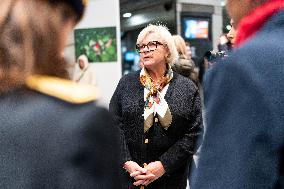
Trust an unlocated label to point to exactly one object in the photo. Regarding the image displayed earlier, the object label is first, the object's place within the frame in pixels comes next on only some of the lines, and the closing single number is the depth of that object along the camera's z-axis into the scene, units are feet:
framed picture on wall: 30.78
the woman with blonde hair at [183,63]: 15.76
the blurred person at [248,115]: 3.29
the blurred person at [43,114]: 3.64
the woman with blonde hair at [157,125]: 10.47
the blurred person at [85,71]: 29.46
